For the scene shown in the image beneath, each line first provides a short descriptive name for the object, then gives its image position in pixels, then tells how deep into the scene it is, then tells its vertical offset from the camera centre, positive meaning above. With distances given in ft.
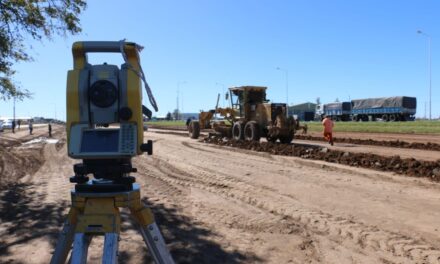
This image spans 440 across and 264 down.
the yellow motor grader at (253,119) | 79.61 -0.69
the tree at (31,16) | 33.83 +6.76
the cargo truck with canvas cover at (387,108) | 189.88 +2.81
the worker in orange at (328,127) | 77.67 -1.82
